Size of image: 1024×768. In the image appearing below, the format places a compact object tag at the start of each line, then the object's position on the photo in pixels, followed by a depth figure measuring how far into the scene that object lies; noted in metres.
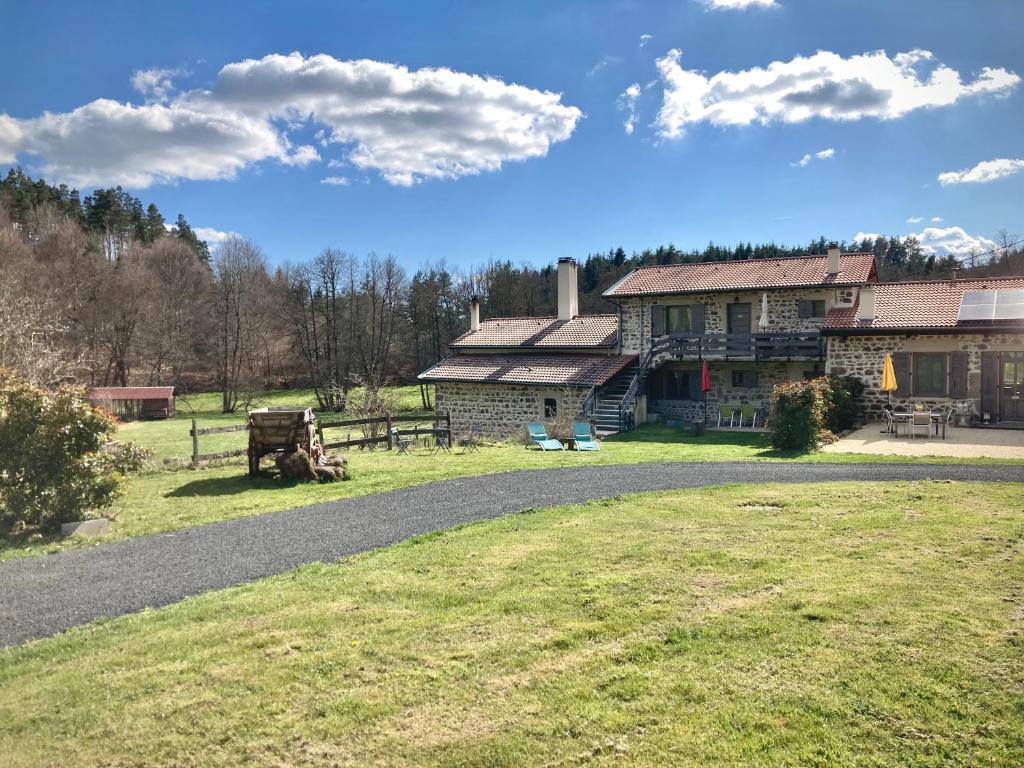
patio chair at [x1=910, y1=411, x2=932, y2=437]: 17.61
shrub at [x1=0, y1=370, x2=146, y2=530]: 10.21
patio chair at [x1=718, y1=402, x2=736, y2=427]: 24.86
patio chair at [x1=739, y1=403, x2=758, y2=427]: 24.13
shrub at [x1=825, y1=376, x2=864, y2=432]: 19.58
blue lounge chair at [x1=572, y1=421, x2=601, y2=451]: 18.27
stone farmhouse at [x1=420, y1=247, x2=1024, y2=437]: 20.50
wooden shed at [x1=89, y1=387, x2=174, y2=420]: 42.19
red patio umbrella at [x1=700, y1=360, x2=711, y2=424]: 23.16
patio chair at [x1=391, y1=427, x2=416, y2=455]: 18.76
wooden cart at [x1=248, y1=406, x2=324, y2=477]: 14.03
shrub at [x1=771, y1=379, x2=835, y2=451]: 16.17
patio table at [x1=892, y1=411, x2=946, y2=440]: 17.90
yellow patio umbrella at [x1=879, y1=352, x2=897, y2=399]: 19.98
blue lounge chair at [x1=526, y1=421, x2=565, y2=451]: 18.12
